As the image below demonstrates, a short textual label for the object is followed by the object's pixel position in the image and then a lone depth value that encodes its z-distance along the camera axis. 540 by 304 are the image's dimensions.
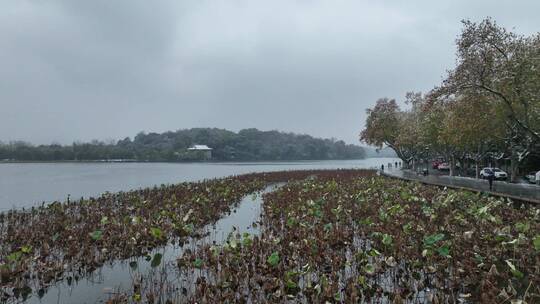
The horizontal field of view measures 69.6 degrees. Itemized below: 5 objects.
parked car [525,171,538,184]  37.19
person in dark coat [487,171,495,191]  25.52
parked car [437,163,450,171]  64.32
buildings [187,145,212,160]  167.50
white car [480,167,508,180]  43.16
